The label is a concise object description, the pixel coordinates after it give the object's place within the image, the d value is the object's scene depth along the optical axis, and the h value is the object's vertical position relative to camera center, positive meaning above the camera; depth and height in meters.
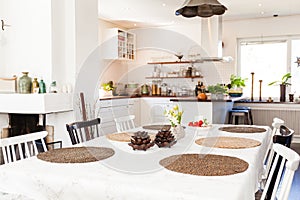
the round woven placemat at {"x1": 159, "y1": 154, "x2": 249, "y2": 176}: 1.49 -0.40
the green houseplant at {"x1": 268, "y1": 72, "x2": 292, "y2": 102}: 6.32 +0.08
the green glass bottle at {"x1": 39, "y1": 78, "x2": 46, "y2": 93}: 3.87 +0.01
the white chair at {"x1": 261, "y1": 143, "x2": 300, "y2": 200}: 1.38 -0.39
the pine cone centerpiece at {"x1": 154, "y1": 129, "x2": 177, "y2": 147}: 2.03 -0.34
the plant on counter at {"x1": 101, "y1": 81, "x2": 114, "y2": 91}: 6.27 +0.04
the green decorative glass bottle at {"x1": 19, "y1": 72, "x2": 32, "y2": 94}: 3.91 +0.04
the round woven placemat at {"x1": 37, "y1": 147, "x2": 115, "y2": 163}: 1.74 -0.40
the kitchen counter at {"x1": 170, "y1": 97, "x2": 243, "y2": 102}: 4.98 -0.20
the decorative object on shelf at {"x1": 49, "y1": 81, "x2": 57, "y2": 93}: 3.92 +0.00
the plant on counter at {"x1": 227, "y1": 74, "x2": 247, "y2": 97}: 6.32 +0.04
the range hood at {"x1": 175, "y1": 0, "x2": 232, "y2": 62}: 5.74 +0.93
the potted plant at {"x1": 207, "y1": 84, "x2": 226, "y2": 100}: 4.93 -0.07
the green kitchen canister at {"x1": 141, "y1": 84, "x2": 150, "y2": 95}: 7.24 -0.04
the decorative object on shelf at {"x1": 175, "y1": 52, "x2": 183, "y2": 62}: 7.05 +0.76
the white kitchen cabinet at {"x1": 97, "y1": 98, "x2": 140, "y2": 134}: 5.42 -0.43
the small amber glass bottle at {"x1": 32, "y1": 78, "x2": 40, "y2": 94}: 3.86 +0.04
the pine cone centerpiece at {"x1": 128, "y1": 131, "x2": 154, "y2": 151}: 1.96 -0.35
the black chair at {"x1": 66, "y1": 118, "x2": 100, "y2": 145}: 2.40 -0.32
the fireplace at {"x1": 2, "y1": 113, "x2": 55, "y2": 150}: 4.10 -0.50
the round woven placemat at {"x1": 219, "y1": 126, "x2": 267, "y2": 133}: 2.77 -0.39
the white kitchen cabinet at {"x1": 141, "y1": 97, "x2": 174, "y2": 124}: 6.71 -0.44
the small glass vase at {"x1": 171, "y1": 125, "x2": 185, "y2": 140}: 2.33 -0.34
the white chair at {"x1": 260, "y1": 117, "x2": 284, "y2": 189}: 2.27 -0.55
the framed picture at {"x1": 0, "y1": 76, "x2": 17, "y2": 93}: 3.98 +0.04
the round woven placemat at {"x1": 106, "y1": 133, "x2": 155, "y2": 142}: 2.38 -0.39
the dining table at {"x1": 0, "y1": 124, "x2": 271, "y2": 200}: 1.27 -0.42
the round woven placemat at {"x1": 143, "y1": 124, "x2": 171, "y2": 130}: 3.00 -0.39
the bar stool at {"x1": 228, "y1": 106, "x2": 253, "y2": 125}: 5.73 -0.50
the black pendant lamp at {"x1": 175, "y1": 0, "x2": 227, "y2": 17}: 3.42 +0.89
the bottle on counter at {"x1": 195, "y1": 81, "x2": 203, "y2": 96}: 5.73 -0.04
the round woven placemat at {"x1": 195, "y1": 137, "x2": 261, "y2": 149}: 2.10 -0.40
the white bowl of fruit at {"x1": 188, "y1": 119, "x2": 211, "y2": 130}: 2.77 -0.34
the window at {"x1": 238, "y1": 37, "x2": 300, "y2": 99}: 6.56 +0.59
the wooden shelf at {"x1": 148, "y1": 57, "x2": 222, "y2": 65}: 5.72 +0.59
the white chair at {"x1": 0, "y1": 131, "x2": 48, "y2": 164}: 1.98 -0.35
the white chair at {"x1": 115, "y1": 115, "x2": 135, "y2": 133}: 3.11 -0.33
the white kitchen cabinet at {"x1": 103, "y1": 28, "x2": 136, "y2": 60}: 6.39 +0.94
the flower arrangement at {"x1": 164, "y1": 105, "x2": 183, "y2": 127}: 2.32 -0.21
